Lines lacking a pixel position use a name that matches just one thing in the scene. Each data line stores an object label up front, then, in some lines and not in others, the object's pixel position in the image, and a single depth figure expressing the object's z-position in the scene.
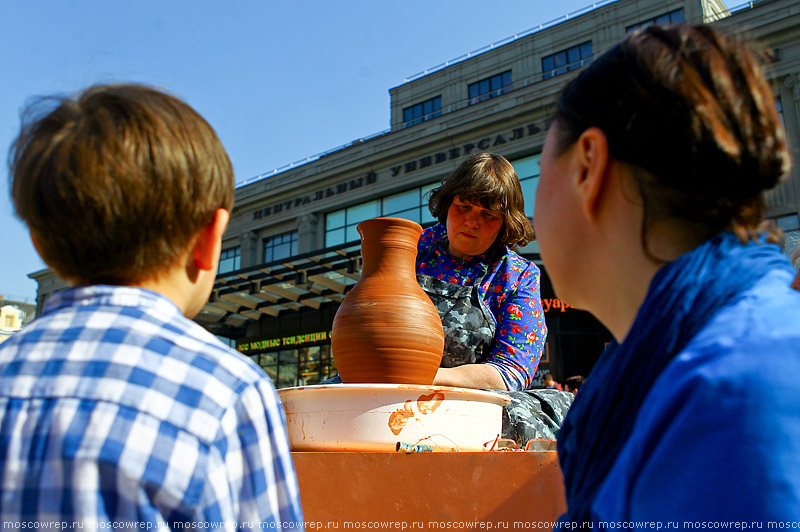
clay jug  2.36
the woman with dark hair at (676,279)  0.67
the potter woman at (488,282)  3.06
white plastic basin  2.06
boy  0.93
